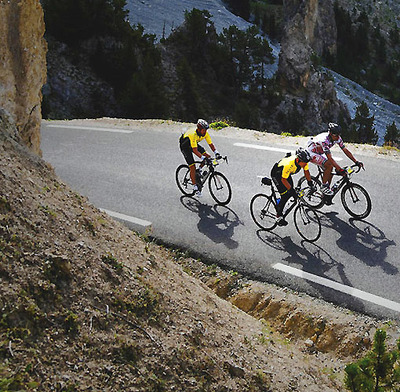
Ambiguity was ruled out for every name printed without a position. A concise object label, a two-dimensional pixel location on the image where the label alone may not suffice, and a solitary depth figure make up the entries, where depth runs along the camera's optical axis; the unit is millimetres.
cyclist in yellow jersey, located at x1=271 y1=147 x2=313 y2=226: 9352
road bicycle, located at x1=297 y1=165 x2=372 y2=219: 10273
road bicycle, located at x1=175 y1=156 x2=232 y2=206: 11148
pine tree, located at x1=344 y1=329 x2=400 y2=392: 3975
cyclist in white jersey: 10352
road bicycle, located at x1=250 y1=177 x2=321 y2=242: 9586
